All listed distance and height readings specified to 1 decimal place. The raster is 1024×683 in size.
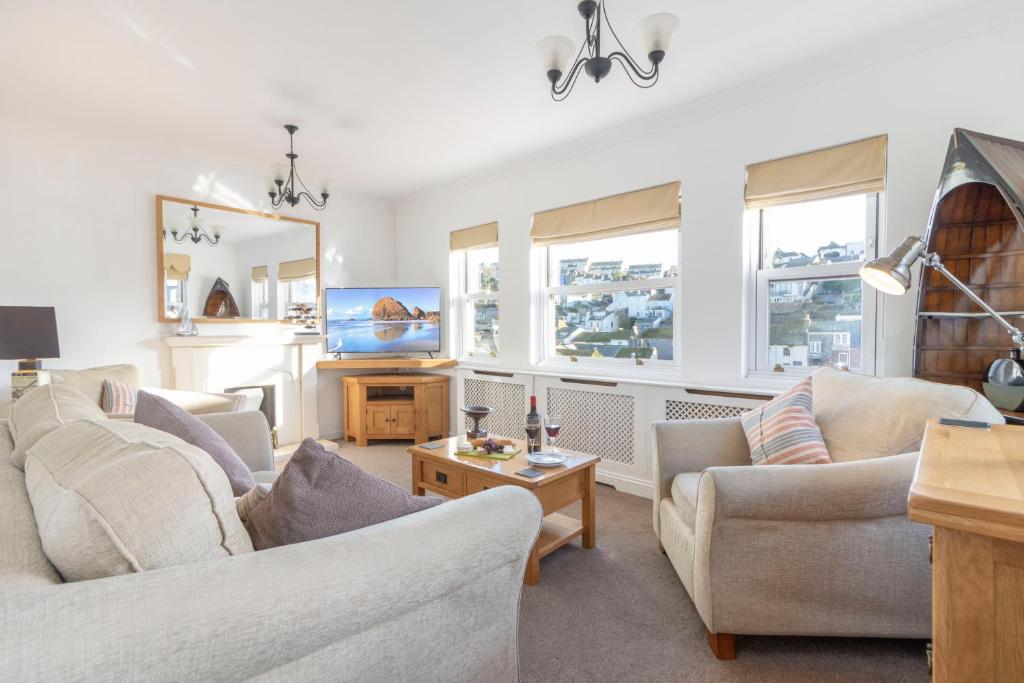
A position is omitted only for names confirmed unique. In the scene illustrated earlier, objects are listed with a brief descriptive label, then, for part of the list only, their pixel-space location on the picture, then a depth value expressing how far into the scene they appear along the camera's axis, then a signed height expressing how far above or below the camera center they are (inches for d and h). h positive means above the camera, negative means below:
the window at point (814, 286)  104.7 +7.3
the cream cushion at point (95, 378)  109.6 -12.4
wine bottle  97.7 -21.1
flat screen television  188.9 +0.5
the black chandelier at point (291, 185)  133.7 +44.4
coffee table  86.0 -29.8
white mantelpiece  150.4 -14.8
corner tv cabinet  180.4 -32.1
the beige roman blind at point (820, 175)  98.7 +30.1
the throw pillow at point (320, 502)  34.3 -13.2
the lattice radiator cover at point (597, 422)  132.3 -28.0
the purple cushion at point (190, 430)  55.6 -12.3
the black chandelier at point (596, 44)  70.7 +40.6
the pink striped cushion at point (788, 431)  72.8 -17.5
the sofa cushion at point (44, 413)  44.3 -9.0
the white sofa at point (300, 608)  22.5 -15.4
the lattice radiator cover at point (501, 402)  160.6 -27.4
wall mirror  150.1 +18.7
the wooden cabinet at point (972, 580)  28.8 -15.8
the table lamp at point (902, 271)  58.0 +5.8
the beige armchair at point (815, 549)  59.7 -27.9
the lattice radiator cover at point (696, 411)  115.4 -21.6
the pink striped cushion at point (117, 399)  107.2 -16.5
